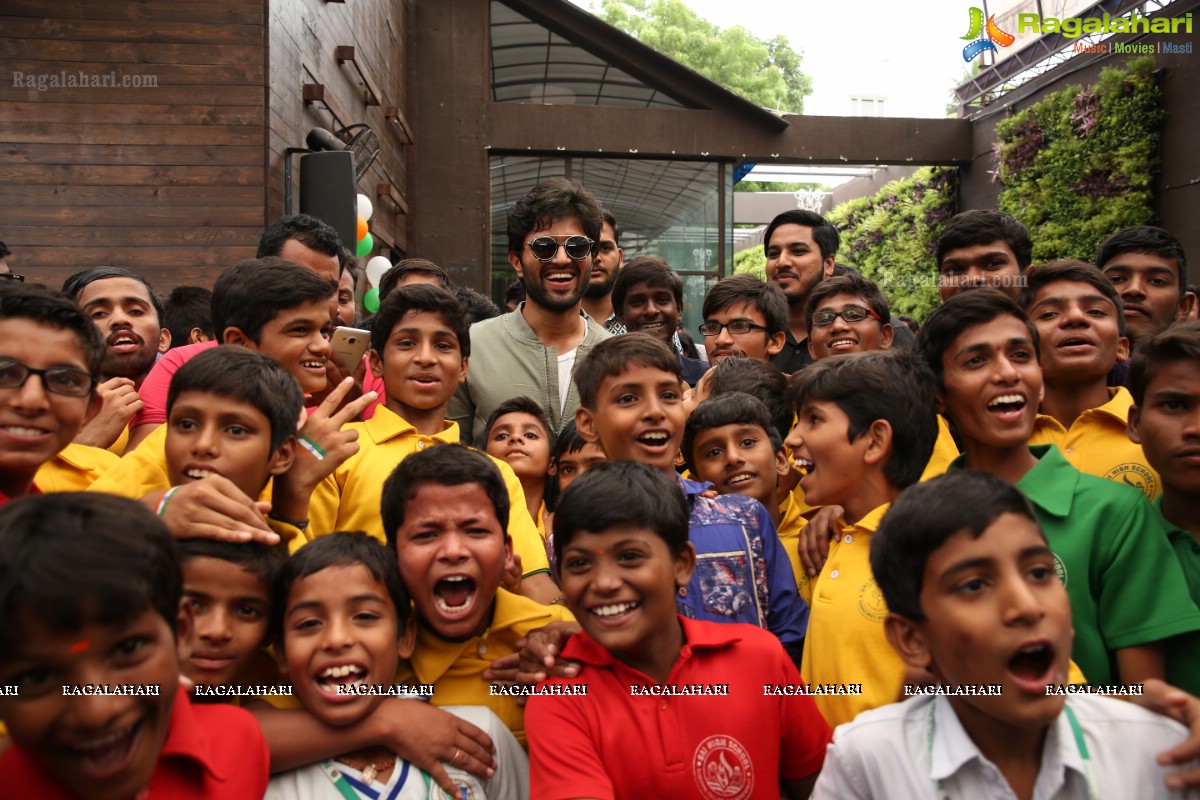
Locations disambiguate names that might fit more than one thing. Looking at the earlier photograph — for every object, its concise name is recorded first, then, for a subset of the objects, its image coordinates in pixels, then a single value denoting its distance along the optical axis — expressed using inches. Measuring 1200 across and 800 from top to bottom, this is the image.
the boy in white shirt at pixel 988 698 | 61.9
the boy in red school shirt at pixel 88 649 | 56.2
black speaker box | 253.4
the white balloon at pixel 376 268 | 330.3
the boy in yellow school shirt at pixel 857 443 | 92.4
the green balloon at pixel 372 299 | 283.1
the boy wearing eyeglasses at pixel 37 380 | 85.7
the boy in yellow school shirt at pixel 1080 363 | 110.7
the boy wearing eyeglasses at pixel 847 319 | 150.3
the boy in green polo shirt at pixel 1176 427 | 88.4
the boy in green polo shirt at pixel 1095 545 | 80.0
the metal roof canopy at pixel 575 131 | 437.1
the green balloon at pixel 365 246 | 302.8
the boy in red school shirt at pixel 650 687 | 77.2
